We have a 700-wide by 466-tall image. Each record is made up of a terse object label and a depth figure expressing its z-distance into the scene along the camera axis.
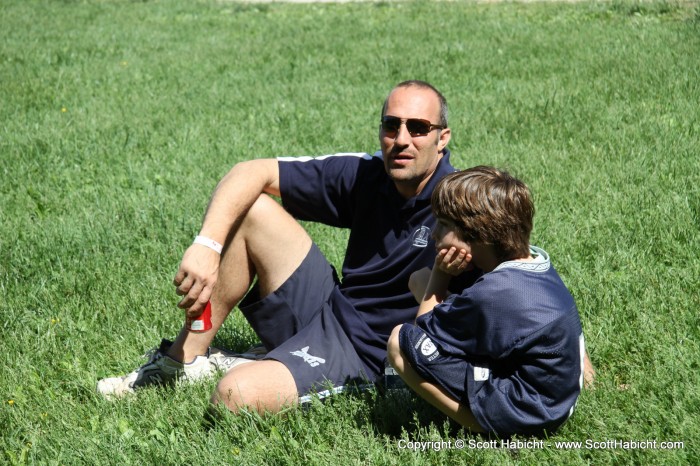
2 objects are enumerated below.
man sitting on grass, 7.81
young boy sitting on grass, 6.37
